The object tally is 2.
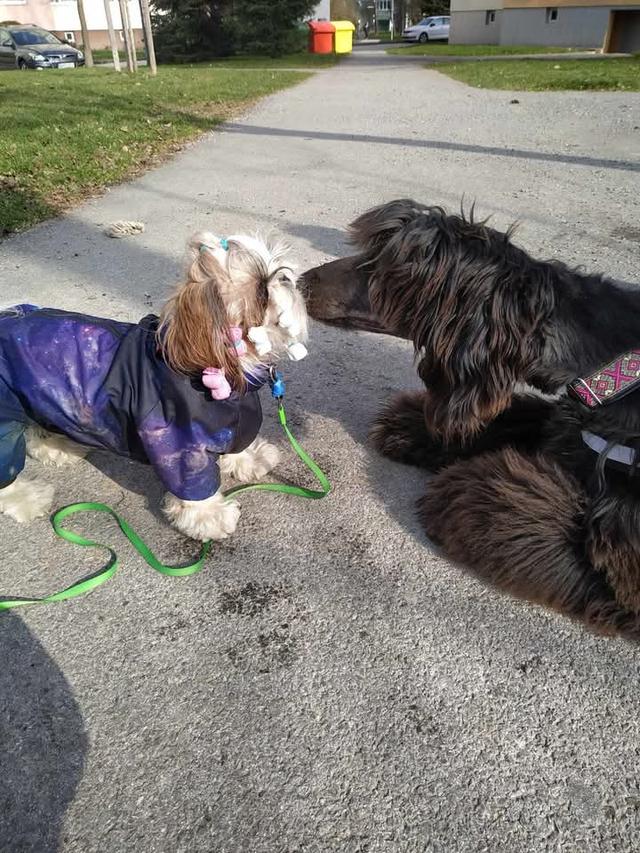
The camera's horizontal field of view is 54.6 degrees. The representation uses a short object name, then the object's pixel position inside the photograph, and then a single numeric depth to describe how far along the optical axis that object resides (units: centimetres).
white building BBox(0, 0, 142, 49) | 4216
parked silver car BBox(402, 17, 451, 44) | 4856
